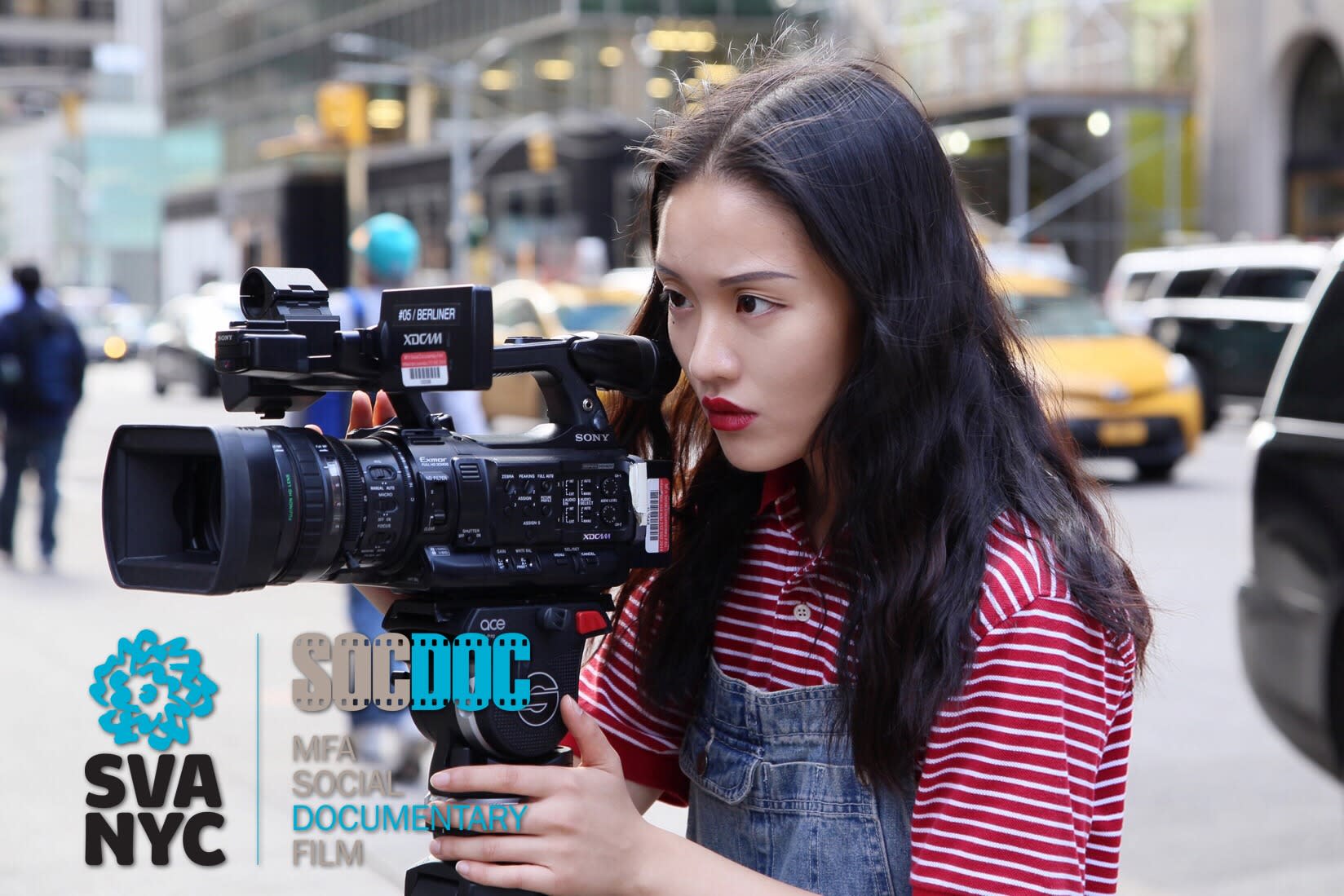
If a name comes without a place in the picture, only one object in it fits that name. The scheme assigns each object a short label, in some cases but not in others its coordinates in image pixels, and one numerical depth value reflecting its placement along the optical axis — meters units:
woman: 1.49
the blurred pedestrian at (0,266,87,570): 10.02
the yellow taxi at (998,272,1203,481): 12.58
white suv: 16.66
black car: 4.38
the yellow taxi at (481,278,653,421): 14.03
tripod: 1.60
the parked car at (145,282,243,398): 25.70
